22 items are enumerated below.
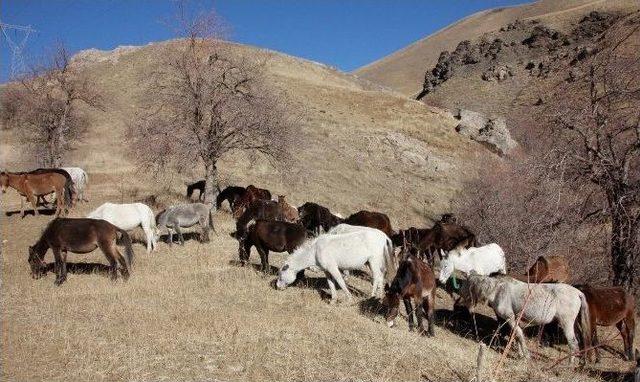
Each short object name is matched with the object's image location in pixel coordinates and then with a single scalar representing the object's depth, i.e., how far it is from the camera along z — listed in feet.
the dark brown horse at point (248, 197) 73.92
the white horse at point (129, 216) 51.37
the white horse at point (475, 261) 47.39
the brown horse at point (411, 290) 34.83
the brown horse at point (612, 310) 35.73
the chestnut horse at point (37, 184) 65.31
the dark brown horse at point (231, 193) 79.56
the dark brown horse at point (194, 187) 86.22
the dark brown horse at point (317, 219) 63.26
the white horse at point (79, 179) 79.05
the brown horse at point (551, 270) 45.11
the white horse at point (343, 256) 40.37
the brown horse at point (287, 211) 67.93
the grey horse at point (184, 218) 56.59
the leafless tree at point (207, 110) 71.46
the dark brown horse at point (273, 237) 45.93
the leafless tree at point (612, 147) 44.60
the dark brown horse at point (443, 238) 56.90
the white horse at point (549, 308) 33.88
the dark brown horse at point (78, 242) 40.91
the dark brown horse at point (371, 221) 59.88
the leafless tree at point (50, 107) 95.40
